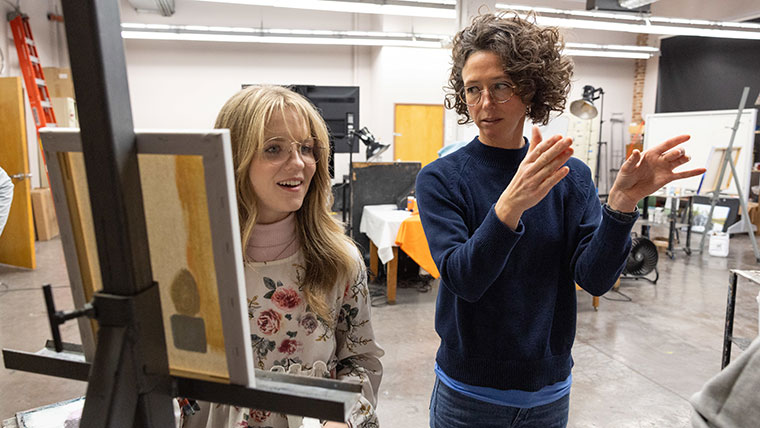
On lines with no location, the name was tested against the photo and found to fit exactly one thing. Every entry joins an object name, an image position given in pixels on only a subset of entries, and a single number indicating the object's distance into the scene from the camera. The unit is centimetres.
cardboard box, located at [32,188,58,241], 640
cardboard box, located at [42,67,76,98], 771
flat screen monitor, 388
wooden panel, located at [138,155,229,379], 40
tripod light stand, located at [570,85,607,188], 552
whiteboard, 791
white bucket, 623
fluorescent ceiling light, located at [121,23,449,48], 796
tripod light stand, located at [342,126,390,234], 409
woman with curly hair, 101
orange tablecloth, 398
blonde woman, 97
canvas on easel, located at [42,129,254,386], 39
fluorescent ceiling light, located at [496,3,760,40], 691
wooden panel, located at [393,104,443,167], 952
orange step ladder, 650
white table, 407
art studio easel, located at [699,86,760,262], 588
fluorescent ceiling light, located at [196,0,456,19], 588
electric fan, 484
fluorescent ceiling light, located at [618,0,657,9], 680
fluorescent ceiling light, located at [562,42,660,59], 921
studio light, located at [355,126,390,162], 439
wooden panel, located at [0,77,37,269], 497
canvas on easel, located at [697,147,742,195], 634
